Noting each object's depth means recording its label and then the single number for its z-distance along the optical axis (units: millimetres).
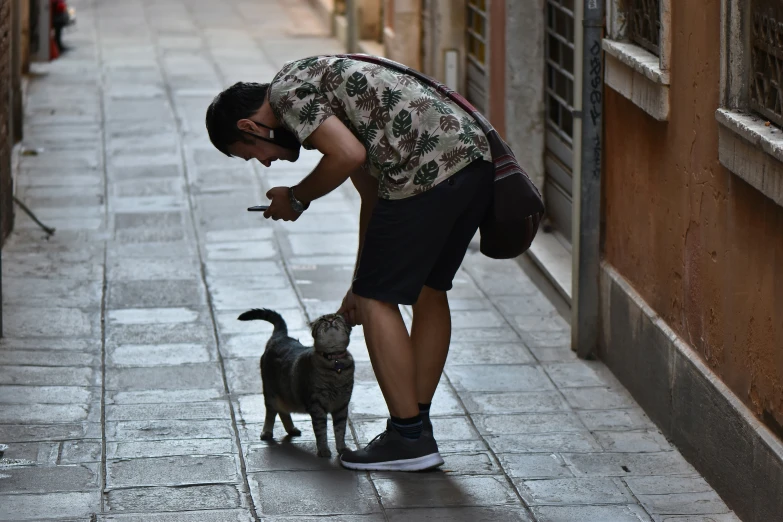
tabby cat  10437
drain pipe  13406
